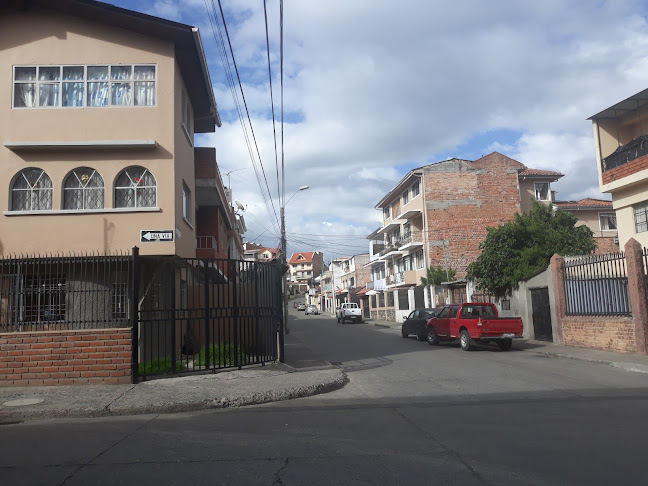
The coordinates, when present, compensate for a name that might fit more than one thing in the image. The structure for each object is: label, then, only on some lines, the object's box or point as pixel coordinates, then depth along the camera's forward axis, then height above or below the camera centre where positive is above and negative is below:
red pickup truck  17.97 -0.94
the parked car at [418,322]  24.18 -1.00
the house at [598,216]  39.84 +5.52
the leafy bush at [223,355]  12.23 -1.04
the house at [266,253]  118.57 +11.68
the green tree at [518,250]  23.19 +1.92
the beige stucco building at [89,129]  13.93 +4.65
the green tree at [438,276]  38.28 +1.59
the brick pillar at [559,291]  18.77 +0.11
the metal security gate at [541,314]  20.23 -0.71
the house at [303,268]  137.88 +9.15
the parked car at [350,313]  46.47 -0.87
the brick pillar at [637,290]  14.82 +0.02
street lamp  30.20 +3.87
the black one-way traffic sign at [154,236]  14.05 +1.87
